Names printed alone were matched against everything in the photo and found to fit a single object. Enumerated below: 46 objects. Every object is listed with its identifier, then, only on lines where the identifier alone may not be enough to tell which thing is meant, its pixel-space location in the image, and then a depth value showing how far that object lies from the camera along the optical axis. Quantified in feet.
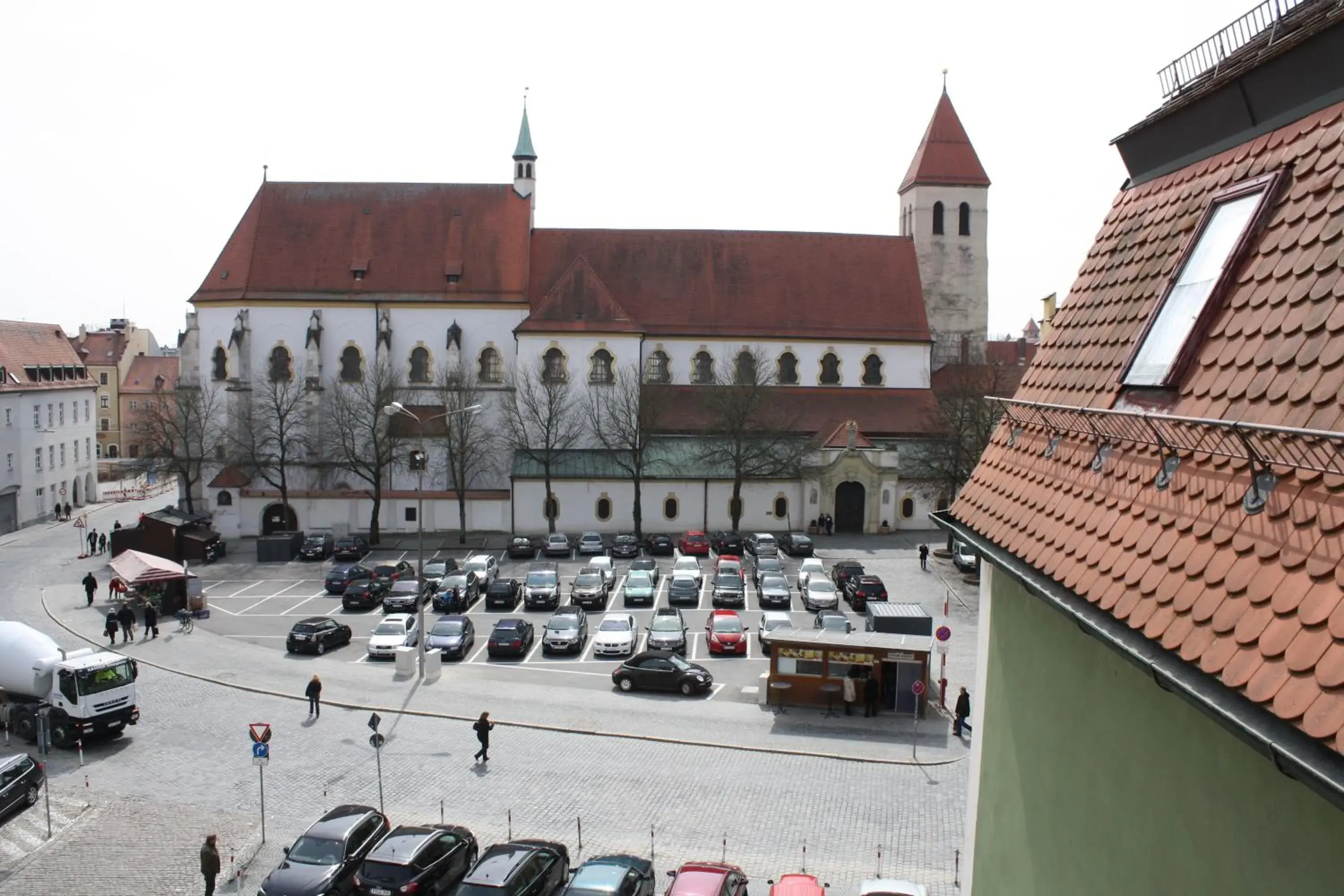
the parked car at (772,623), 108.47
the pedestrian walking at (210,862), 54.39
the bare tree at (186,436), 186.39
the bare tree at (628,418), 179.63
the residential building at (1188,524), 12.64
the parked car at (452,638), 106.42
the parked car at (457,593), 125.39
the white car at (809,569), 134.51
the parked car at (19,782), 65.92
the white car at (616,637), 106.63
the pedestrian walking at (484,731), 74.38
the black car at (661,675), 94.02
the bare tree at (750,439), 178.60
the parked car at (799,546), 160.25
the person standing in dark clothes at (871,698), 87.92
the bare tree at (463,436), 175.01
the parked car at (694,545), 162.20
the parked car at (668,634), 106.32
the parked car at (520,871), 49.37
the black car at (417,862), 51.98
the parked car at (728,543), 163.12
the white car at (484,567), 136.77
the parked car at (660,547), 165.17
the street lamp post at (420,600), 95.86
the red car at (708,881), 48.62
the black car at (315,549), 159.74
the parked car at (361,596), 127.54
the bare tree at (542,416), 179.93
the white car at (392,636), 106.32
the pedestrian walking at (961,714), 82.33
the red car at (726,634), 106.42
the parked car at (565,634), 106.83
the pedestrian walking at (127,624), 111.86
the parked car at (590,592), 126.93
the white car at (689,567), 136.05
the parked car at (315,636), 107.96
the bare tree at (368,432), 173.99
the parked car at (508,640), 105.60
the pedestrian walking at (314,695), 85.87
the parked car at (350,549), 159.12
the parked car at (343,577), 136.87
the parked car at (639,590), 129.70
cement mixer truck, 79.15
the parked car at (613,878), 49.06
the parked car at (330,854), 52.03
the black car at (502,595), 127.65
